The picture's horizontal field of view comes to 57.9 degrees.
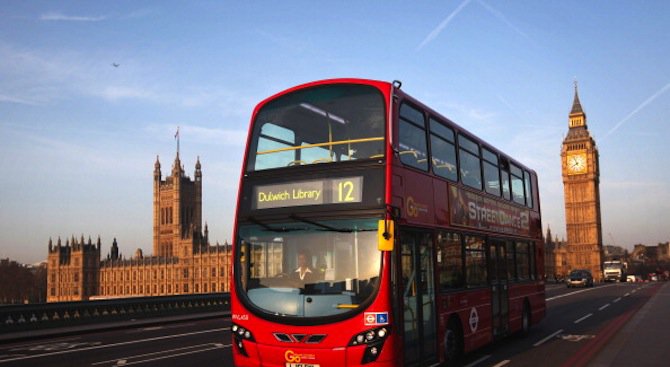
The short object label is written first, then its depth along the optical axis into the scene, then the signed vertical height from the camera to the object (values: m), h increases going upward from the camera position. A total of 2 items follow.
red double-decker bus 7.79 +0.26
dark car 47.97 -2.51
